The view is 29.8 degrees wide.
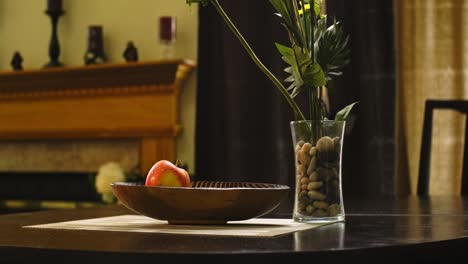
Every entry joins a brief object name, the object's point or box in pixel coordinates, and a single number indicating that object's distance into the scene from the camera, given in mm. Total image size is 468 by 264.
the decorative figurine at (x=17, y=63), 4609
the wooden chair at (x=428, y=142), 2602
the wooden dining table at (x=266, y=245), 920
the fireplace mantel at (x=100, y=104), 4137
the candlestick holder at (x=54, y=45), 4473
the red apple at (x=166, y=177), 1394
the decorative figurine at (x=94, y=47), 4328
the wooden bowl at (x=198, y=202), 1291
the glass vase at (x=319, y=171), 1370
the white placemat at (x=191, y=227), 1201
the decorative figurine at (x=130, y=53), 4199
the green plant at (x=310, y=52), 1383
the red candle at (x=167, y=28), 4027
